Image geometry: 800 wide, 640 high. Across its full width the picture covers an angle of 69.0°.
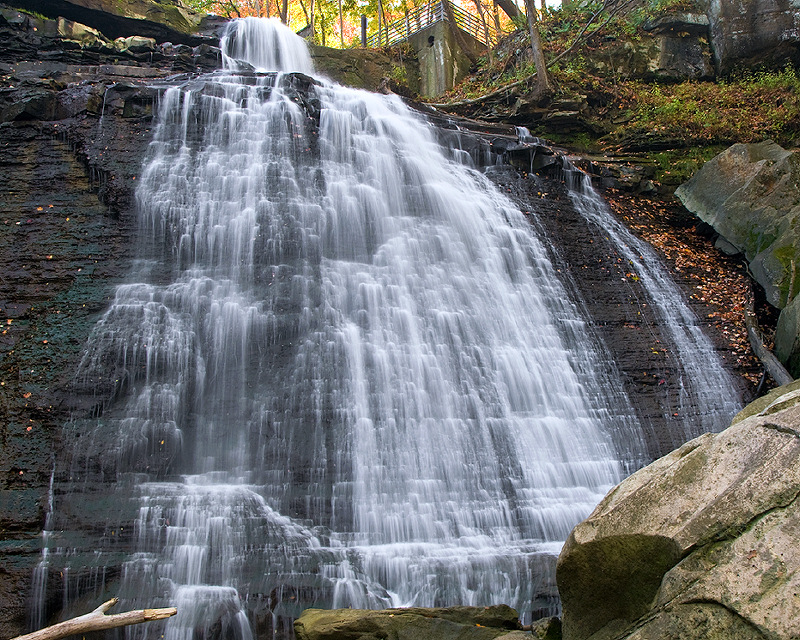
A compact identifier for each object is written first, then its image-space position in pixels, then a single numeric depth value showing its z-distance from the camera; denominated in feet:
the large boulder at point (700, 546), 8.93
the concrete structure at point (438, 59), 71.10
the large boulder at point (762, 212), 35.09
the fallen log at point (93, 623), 13.84
